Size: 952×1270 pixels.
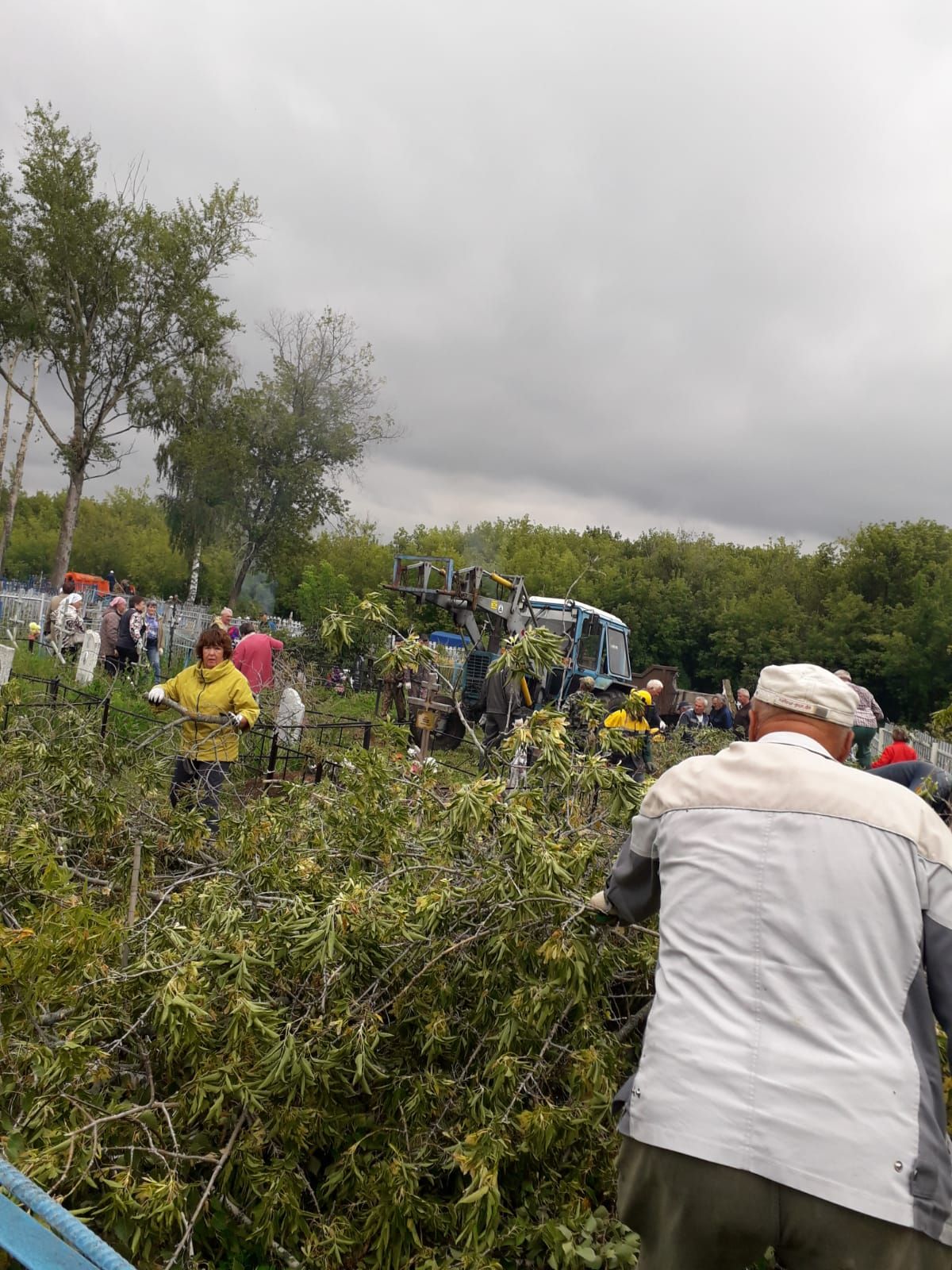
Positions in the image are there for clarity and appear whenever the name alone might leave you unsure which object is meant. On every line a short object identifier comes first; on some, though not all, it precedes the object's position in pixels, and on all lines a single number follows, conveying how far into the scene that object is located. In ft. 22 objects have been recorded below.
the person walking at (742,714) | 41.24
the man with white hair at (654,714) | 30.89
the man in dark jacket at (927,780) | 12.61
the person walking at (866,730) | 25.21
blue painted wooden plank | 4.64
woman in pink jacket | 27.99
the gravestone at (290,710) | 26.73
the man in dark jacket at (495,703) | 30.91
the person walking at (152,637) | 42.16
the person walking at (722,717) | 48.98
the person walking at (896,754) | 20.37
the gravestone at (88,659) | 35.24
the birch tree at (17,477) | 111.04
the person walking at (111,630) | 39.79
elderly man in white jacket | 5.00
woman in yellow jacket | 19.08
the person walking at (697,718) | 50.57
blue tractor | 44.47
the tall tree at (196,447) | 86.94
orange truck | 132.63
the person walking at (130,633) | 38.70
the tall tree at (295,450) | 103.19
